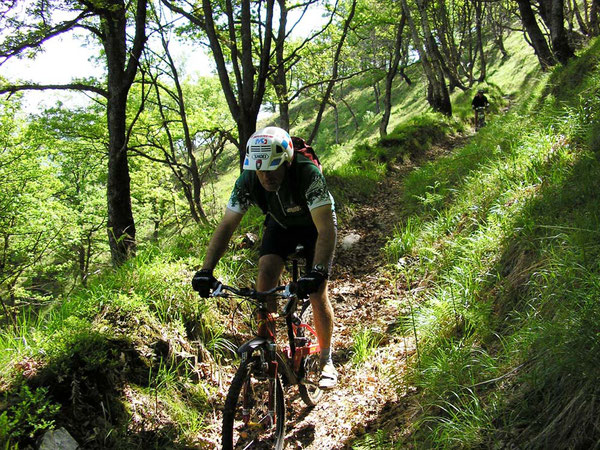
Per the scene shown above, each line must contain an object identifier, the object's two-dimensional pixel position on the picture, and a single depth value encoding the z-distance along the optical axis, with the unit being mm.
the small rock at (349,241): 7562
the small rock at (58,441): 2881
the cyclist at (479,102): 14570
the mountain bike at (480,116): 14711
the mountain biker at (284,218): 3289
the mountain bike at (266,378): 3041
